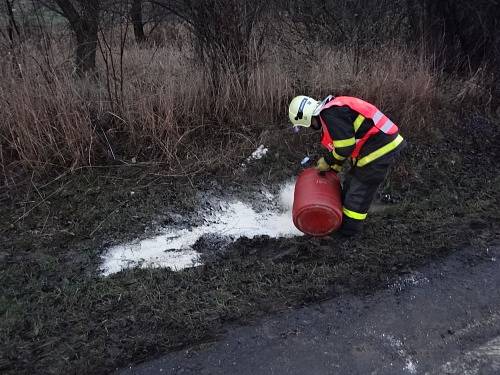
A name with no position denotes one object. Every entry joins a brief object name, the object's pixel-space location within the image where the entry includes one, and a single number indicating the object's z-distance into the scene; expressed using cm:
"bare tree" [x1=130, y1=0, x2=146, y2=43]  579
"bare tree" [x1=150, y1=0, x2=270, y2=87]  491
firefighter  338
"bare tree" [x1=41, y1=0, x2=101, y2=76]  500
